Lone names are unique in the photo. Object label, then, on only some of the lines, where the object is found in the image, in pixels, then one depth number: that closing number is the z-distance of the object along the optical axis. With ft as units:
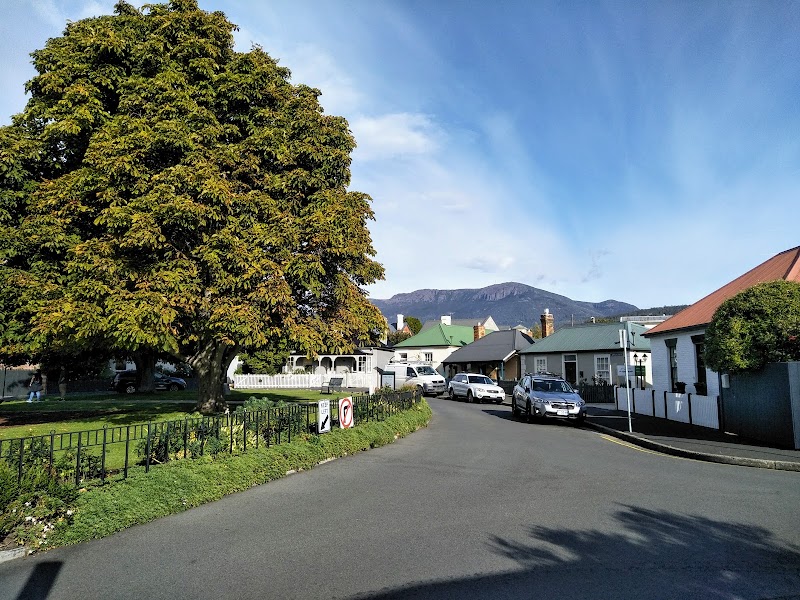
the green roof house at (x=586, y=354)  119.34
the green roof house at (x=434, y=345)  193.67
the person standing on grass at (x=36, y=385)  93.91
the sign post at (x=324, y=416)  40.19
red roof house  67.10
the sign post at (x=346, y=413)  43.80
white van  124.06
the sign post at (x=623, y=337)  60.09
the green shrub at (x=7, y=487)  19.94
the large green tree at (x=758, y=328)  44.68
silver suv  66.33
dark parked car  119.03
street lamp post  71.72
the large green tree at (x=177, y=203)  44.04
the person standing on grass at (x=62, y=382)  100.42
